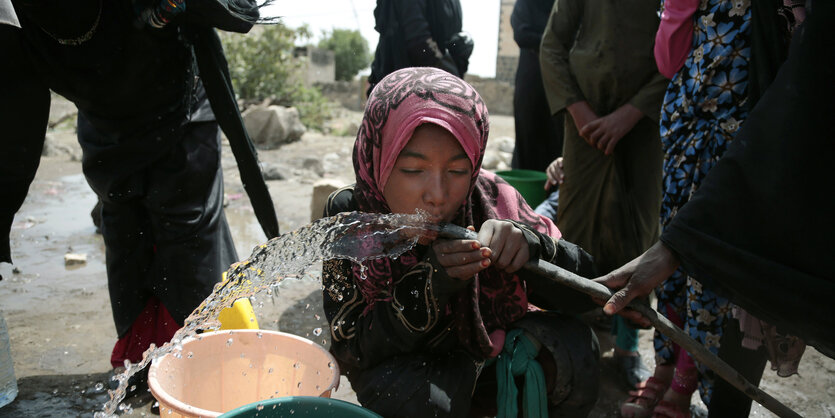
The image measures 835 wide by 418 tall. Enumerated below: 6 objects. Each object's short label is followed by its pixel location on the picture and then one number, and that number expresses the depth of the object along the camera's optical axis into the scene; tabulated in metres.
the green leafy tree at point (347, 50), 36.16
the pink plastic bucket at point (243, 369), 1.72
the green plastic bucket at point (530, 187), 3.23
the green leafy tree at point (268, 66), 11.12
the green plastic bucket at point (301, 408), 1.42
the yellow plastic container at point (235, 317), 2.18
